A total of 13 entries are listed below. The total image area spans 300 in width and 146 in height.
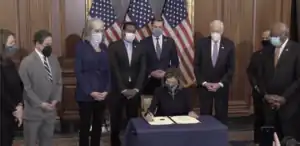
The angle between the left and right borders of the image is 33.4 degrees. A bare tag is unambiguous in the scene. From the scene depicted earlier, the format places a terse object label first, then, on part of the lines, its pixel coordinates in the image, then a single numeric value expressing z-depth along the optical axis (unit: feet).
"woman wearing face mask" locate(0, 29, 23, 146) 17.20
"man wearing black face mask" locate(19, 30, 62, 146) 18.52
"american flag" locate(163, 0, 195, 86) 26.40
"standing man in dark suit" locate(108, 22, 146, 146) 21.39
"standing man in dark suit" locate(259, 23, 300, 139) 20.31
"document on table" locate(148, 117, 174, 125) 17.02
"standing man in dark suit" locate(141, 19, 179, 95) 22.82
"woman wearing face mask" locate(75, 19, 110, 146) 20.48
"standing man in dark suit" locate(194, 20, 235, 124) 22.56
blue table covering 16.19
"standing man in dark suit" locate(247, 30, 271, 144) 22.06
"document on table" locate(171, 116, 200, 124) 17.27
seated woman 18.61
